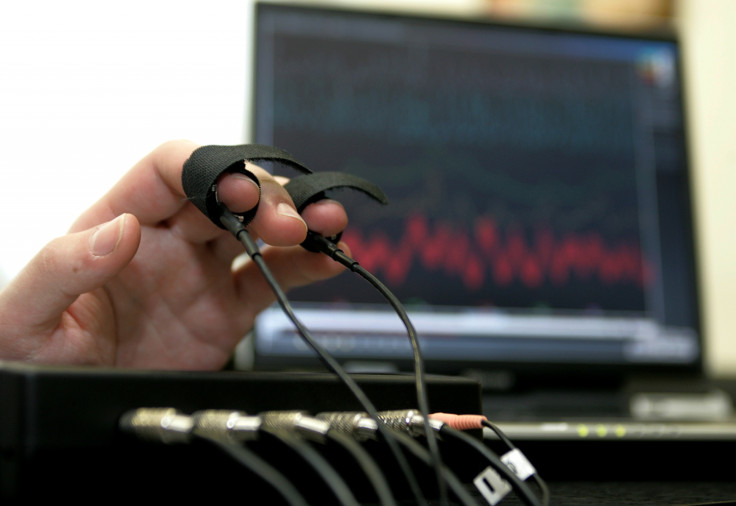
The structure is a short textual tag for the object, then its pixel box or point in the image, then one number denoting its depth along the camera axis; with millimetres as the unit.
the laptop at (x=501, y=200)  862
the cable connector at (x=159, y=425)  281
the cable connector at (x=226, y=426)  283
